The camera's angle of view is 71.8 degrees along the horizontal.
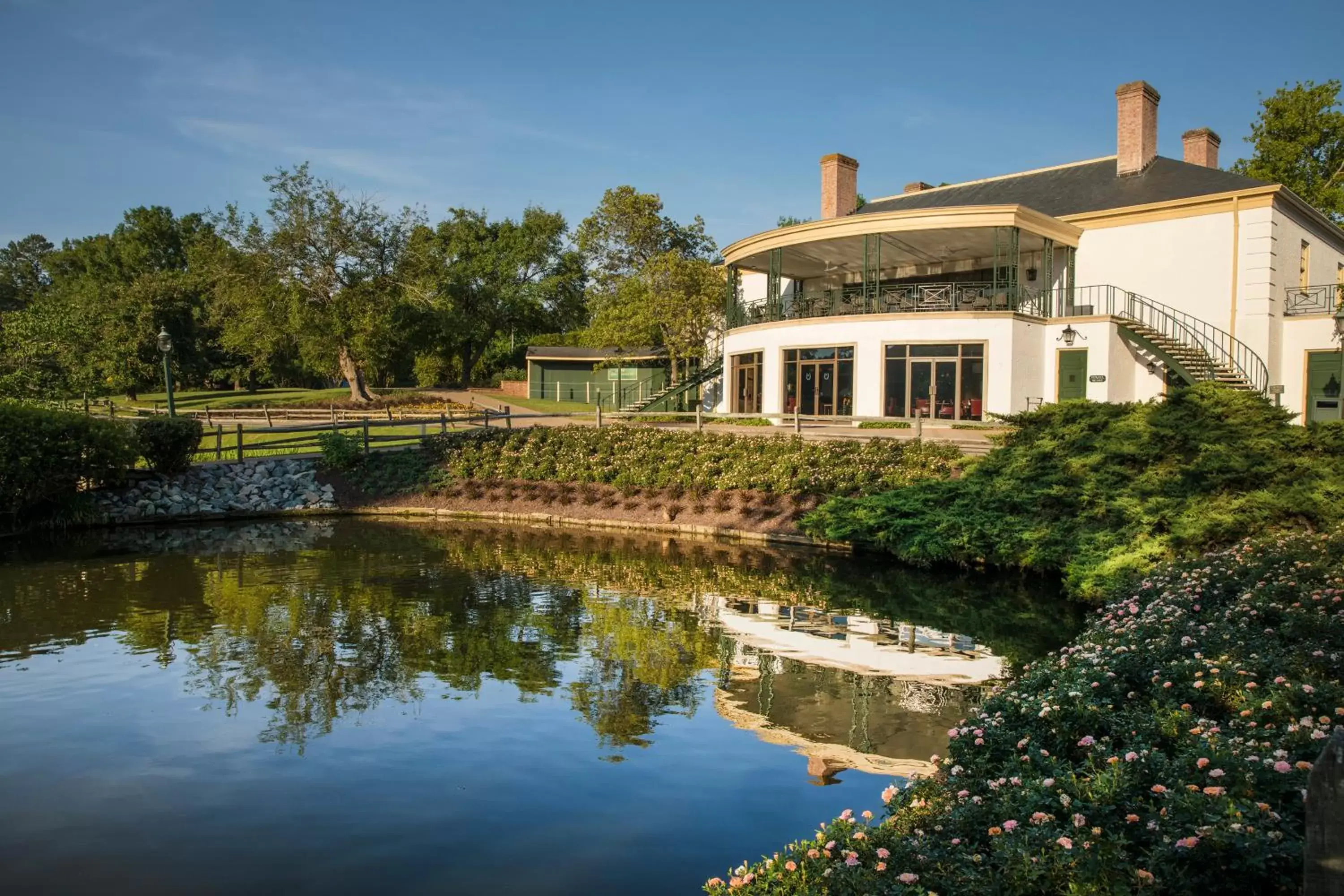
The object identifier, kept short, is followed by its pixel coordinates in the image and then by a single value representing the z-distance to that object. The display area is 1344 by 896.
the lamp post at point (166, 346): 23.22
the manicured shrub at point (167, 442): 20.03
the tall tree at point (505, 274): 57.72
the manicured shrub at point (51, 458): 16.56
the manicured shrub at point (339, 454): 22.86
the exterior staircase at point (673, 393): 34.25
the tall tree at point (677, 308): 35.31
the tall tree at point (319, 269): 42.06
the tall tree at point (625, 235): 44.06
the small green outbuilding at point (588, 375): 42.97
